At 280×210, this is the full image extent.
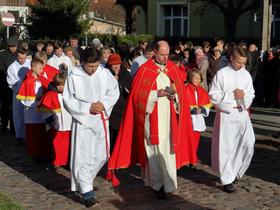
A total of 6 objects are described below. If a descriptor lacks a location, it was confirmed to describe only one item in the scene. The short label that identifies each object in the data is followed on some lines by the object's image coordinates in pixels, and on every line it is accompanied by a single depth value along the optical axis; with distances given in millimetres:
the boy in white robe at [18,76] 11211
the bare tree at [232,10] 32594
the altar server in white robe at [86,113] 7109
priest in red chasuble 7363
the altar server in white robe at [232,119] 7668
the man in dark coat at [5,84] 12891
